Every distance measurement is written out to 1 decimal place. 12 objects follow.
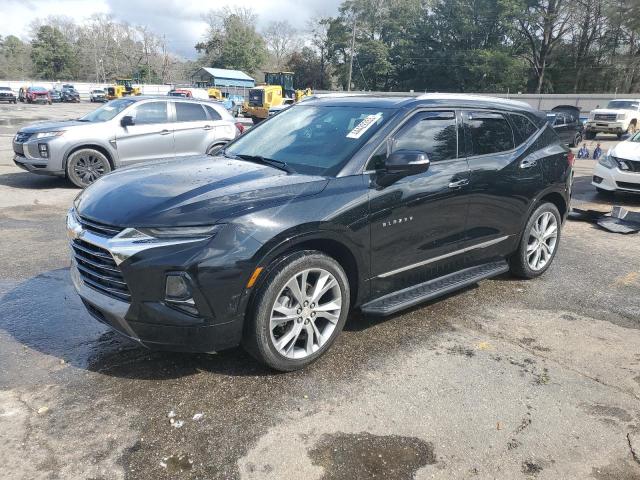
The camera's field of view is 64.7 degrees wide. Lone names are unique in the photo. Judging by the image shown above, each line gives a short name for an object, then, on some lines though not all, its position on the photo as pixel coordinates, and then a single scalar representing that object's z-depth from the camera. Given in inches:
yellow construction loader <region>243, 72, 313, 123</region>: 1348.4
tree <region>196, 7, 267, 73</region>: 3410.4
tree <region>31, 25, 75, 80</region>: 3715.6
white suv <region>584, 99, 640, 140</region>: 975.6
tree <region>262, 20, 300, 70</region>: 3969.0
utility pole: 2333.4
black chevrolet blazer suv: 116.6
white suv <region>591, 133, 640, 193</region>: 370.6
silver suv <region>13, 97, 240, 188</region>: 368.5
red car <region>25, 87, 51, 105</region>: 2042.3
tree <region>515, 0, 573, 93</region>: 2032.5
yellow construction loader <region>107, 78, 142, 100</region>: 1841.3
